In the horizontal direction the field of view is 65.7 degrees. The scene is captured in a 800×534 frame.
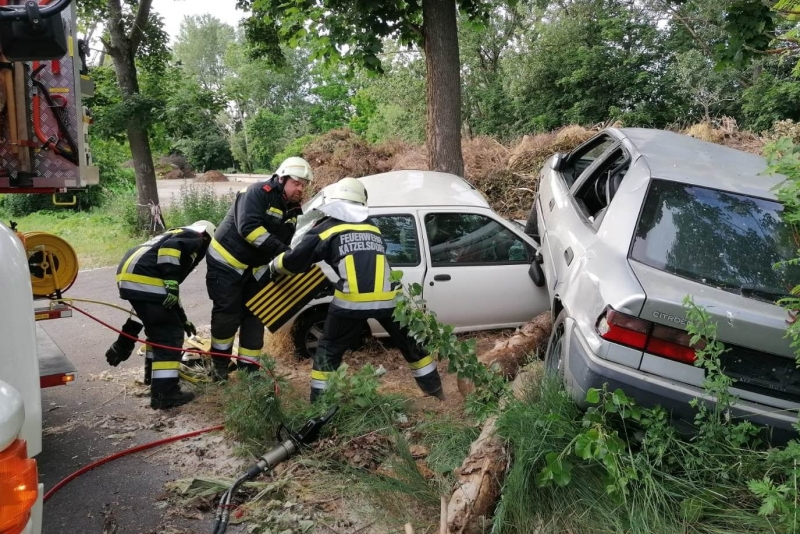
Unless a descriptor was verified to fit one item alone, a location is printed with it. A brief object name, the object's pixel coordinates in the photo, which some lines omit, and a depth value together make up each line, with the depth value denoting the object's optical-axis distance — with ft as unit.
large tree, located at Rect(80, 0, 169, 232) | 40.83
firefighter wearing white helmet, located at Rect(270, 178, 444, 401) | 14.06
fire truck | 5.30
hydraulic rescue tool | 11.40
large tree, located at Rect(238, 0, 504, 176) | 24.26
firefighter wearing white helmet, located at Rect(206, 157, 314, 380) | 15.81
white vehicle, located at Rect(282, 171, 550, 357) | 17.71
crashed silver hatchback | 9.48
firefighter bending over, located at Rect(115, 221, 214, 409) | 14.92
